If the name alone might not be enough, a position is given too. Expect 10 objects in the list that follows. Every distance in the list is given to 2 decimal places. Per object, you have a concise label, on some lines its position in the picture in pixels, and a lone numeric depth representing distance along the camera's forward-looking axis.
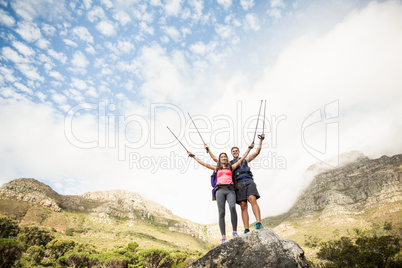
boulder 3.25
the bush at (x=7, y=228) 42.56
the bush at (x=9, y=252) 23.12
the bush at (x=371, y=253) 35.47
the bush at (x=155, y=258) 37.41
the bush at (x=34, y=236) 47.23
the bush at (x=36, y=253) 39.38
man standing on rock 5.11
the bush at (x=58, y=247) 46.09
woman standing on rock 5.17
